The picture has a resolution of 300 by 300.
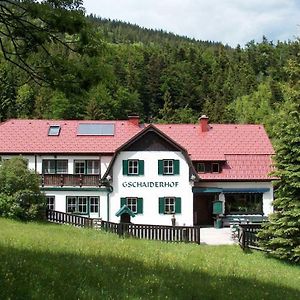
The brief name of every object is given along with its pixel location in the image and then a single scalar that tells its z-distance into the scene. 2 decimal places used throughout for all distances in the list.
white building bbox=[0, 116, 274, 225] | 32.28
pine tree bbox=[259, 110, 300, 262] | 19.45
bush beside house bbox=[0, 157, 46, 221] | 24.67
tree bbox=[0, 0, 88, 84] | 9.02
